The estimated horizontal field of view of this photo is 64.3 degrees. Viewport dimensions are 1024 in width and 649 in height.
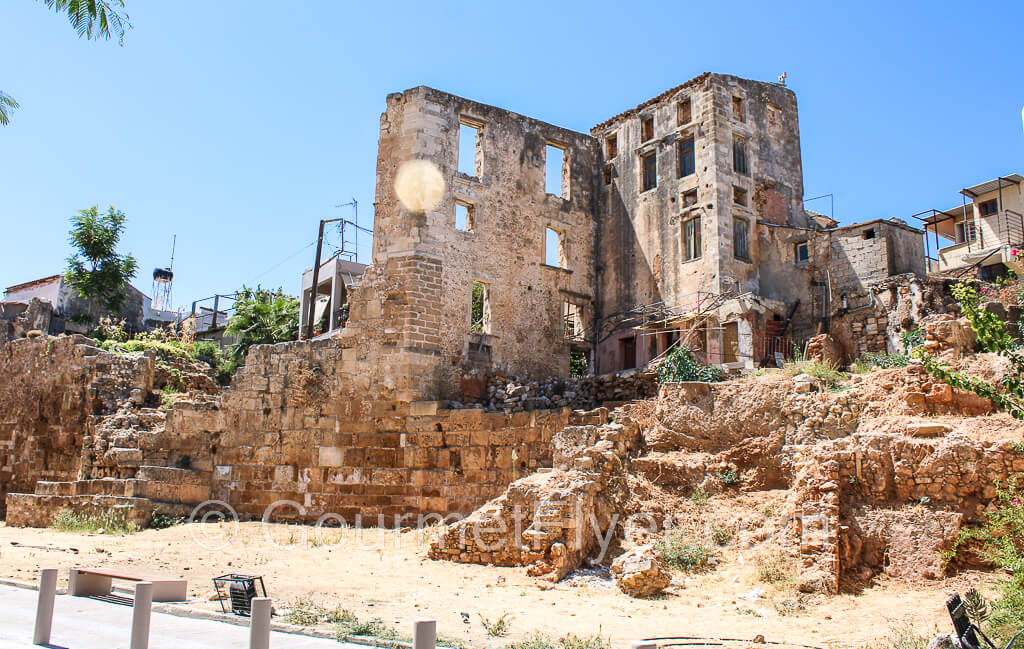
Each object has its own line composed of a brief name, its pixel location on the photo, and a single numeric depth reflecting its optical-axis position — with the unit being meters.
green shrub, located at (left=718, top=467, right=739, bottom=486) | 11.33
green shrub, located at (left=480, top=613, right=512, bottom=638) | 7.37
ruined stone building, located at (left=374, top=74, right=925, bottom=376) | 18.52
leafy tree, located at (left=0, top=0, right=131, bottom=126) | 9.27
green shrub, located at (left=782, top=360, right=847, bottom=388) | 12.17
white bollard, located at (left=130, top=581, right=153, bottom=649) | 6.21
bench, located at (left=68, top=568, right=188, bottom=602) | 8.59
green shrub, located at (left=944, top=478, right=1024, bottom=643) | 6.66
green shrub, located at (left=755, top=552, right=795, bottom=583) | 8.91
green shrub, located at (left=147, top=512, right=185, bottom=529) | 14.41
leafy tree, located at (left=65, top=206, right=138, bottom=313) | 29.20
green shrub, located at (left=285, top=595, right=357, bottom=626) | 7.59
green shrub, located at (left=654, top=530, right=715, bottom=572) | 9.70
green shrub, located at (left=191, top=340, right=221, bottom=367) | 27.07
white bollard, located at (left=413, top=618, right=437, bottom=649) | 5.45
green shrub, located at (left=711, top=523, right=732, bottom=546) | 10.18
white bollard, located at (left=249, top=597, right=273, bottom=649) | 6.00
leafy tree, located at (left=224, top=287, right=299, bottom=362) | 28.84
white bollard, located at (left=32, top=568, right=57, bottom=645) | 6.74
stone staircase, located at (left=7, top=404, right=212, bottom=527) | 14.55
